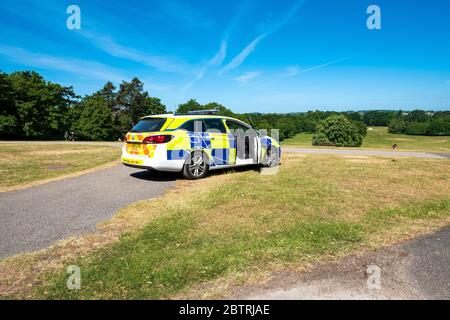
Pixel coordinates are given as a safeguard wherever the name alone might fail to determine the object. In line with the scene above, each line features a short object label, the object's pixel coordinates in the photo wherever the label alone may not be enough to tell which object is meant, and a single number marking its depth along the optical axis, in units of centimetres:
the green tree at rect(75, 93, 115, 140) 5538
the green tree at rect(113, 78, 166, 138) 6731
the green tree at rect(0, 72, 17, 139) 4049
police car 733
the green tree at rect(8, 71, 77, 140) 4372
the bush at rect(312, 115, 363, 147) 6016
